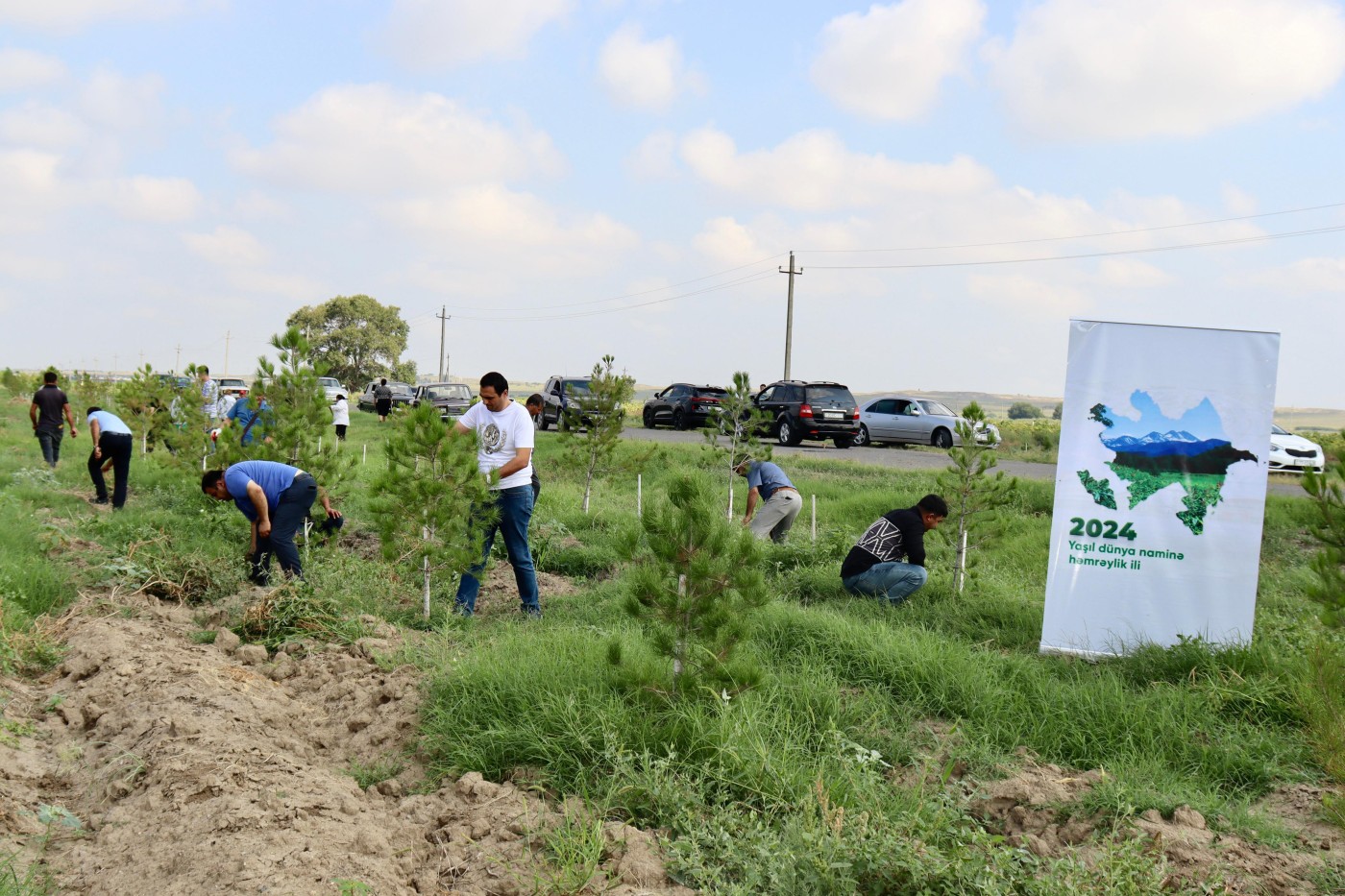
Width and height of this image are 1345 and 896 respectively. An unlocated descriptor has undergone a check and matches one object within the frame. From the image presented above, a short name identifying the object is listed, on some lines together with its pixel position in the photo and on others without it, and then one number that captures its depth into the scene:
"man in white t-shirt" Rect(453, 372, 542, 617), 6.80
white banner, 6.07
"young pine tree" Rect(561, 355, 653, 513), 13.19
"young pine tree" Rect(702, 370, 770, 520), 11.13
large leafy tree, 61.00
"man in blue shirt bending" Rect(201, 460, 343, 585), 7.07
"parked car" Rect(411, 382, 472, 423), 31.17
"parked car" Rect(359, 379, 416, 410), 38.22
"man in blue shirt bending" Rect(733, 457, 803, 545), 9.70
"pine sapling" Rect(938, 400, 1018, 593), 7.47
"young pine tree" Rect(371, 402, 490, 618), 6.56
